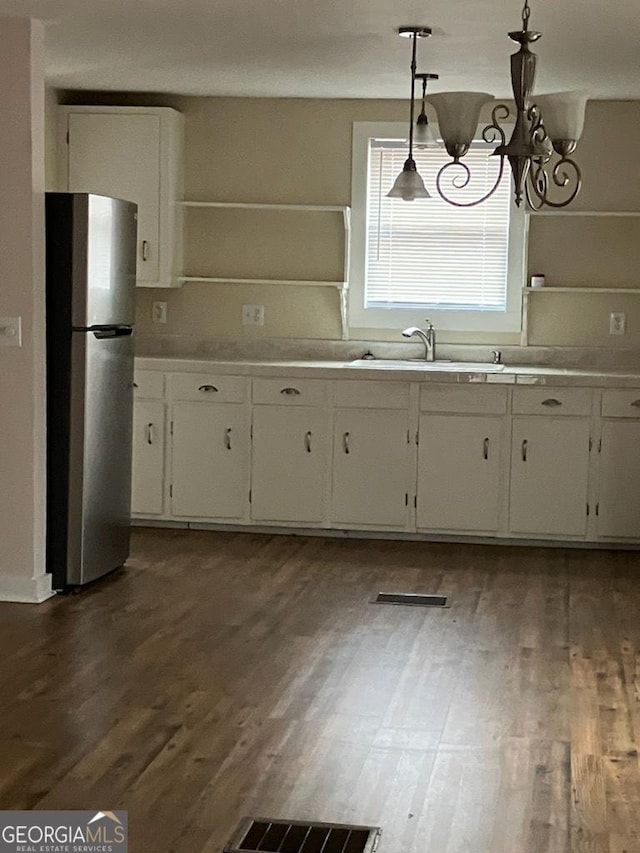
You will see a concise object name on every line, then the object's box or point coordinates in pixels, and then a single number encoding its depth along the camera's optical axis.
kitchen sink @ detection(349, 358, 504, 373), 6.66
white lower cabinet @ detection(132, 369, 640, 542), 6.48
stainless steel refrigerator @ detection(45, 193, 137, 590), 5.18
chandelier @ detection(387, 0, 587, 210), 3.46
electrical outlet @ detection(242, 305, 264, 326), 7.23
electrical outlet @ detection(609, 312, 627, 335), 6.95
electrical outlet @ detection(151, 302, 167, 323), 7.32
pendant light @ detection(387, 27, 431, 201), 5.58
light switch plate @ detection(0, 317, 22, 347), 5.12
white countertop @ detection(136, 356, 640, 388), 6.43
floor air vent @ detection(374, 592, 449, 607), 5.41
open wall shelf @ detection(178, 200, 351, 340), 7.02
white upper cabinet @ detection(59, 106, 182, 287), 6.95
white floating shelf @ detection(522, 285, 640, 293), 6.80
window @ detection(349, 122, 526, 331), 7.00
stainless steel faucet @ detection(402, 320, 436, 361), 6.95
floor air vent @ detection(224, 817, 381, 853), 2.98
